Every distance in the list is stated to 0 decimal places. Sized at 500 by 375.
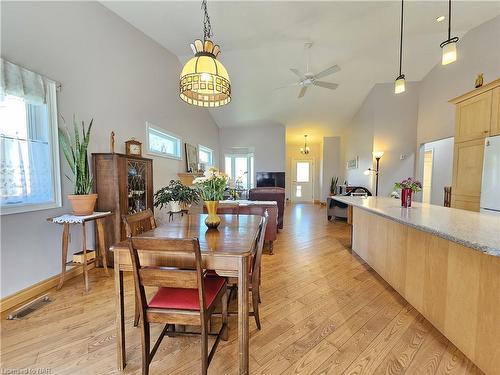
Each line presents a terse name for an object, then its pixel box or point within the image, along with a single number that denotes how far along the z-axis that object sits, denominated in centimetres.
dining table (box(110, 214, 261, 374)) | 124
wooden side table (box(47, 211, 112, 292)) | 222
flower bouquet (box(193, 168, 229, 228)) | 172
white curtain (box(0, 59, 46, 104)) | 193
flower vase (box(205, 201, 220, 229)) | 175
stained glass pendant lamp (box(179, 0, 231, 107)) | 168
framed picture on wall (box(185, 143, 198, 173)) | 545
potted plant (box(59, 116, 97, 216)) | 239
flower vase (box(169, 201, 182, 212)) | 395
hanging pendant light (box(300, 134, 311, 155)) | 961
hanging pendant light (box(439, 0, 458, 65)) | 204
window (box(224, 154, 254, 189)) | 794
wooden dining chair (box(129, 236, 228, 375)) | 110
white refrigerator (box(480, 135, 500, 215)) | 261
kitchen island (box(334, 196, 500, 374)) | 129
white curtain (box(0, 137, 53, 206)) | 200
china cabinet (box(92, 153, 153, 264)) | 277
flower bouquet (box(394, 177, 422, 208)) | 245
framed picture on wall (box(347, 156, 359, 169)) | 704
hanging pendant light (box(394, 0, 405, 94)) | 270
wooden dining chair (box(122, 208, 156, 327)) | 153
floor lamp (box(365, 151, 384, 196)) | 580
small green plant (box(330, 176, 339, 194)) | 872
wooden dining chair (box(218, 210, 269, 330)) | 161
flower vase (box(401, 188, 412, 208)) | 245
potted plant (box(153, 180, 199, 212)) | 388
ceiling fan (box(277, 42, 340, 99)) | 392
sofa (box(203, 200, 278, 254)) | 319
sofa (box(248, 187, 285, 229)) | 449
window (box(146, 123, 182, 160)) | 408
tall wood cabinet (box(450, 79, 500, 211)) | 282
